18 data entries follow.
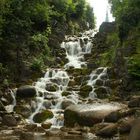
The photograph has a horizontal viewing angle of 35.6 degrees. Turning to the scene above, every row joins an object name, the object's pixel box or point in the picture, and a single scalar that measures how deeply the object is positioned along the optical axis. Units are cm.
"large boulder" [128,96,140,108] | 1013
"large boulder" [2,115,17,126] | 1085
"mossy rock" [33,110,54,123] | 1149
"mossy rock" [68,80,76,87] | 1430
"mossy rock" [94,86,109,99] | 1307
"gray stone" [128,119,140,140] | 570
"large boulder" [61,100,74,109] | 1220
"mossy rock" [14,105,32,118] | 1198
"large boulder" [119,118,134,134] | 886
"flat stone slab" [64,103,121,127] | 1019
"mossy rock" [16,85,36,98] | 1306
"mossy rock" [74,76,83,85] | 1447
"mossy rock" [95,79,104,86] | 1388
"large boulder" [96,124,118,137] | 893
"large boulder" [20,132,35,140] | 894
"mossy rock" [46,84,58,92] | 1373
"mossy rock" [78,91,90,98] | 1323
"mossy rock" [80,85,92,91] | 1353
